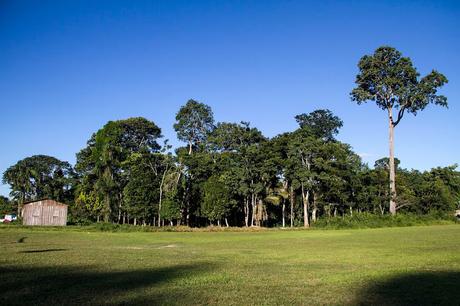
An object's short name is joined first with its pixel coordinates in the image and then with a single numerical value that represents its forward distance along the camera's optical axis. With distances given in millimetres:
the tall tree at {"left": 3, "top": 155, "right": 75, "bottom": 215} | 99438
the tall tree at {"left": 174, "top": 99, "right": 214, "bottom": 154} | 81188
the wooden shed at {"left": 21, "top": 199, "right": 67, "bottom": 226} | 70062
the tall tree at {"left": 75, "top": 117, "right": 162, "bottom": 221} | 69250
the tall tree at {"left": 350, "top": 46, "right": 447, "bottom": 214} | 56781
